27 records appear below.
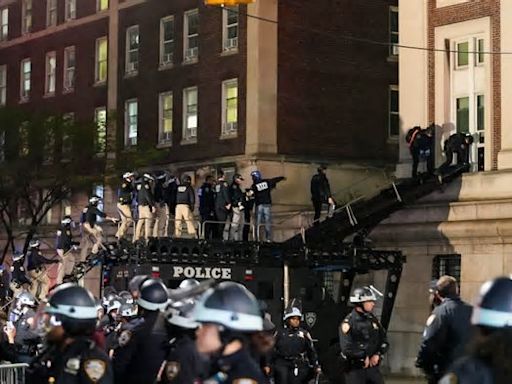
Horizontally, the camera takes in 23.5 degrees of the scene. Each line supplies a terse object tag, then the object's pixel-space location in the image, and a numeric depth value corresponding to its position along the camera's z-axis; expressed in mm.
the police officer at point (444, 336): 12148
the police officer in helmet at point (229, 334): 6086
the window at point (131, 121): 49188
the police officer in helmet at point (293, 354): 18672
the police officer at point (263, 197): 33625
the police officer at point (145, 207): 32125
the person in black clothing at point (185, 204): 33750
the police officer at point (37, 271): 36875
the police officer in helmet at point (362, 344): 17000
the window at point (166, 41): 47625
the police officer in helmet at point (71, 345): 7609
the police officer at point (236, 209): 33719
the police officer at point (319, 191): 34438
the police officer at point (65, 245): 36656
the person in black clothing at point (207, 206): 34219
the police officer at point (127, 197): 34938
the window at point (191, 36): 46344
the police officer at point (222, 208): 33719
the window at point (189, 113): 46125
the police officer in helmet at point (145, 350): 10039
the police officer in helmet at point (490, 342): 5961
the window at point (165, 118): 47500
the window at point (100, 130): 47938
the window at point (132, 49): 49562
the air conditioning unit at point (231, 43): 44206
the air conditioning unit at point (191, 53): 46250
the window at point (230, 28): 44312
